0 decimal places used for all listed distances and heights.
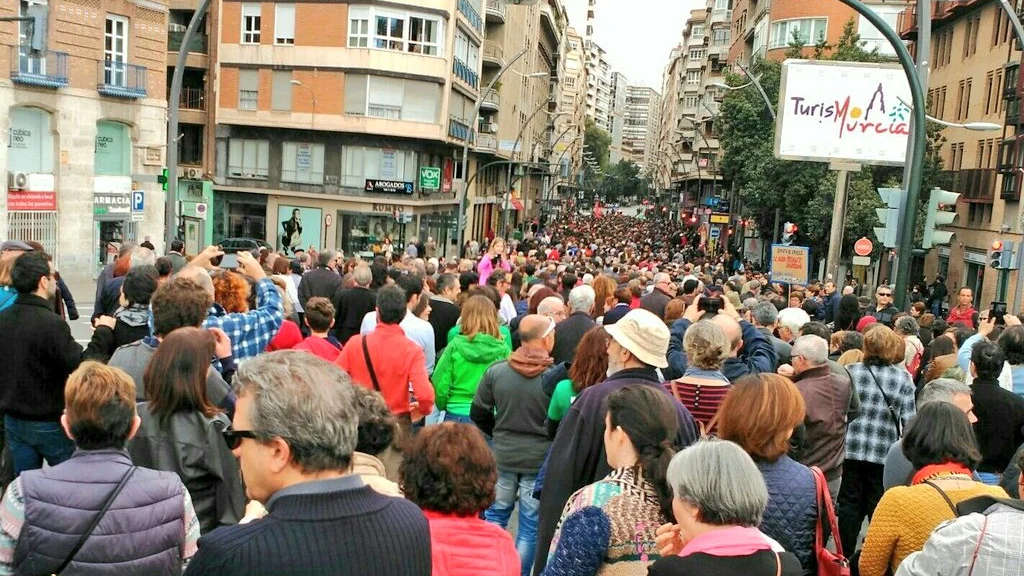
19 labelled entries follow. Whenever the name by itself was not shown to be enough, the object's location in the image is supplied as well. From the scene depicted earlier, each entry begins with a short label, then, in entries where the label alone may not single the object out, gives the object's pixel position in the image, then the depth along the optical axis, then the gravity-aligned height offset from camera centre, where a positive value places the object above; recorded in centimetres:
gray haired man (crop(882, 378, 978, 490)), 523 -106
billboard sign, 1888 +201
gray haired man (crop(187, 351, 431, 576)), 235 -79
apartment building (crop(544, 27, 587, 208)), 12250 +1343
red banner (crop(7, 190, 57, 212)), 2764 -108
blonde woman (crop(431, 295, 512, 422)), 731 -123
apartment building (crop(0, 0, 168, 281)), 2788 +120
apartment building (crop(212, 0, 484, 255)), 4025 +273
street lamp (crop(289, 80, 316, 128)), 4053 +339
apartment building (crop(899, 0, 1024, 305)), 3331 +330
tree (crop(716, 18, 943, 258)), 3266 +151
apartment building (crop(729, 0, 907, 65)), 4647 +965
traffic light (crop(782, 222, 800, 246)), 3275 -61
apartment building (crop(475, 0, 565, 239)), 5750 +587
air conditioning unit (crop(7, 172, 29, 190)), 2752 -50
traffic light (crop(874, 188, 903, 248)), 1277 +6
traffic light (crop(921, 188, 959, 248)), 1253 +7
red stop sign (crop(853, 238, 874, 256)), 2014 -61
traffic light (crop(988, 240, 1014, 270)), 1877 -59
